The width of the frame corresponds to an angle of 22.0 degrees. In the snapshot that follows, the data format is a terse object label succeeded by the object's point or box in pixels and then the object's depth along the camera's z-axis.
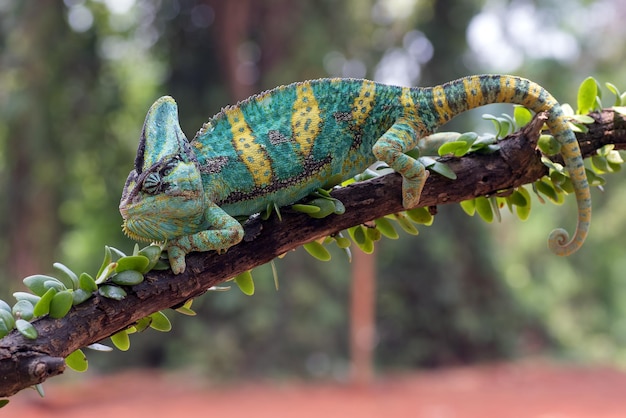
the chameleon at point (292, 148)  0.89
